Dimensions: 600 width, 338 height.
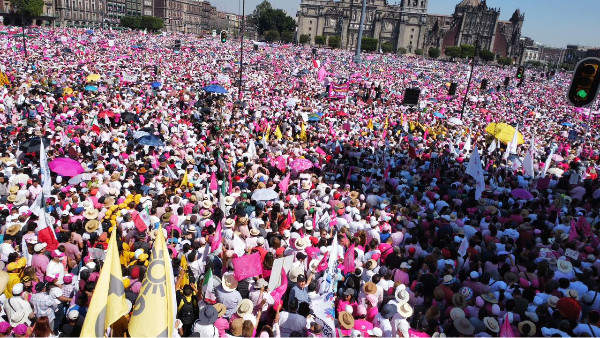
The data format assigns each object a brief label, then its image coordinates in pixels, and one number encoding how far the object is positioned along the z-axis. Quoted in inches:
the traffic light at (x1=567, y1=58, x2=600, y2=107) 258.7
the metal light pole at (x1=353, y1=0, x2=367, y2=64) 1902.1
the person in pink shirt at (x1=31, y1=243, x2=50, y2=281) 224.7
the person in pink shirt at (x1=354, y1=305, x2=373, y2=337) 199.6
